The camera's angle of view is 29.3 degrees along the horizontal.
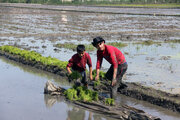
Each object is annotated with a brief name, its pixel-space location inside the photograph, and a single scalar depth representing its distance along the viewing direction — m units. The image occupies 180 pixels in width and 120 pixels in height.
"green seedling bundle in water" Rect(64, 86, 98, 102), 7.06
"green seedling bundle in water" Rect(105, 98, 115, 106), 6.64
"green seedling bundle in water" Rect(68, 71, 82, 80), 7.34
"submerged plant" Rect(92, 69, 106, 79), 8.95
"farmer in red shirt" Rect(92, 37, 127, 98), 6.40
